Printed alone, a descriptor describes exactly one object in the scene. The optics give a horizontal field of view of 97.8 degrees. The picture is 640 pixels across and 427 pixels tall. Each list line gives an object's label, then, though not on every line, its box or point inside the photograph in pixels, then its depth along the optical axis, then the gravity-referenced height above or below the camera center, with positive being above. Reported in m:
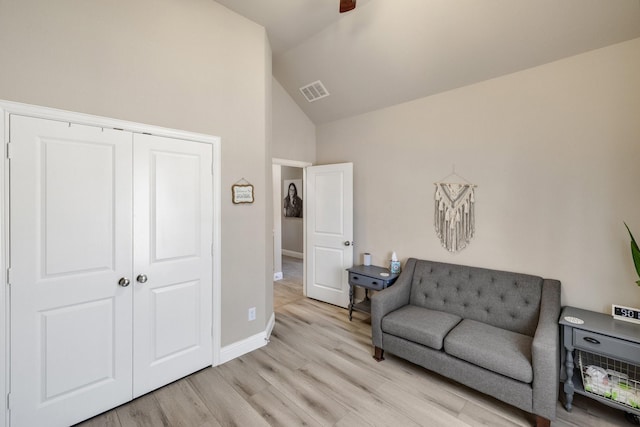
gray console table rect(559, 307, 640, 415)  1.83 -0.95
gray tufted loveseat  1.90 -0.99
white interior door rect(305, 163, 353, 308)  3.88 -0.25
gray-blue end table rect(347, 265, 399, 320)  3.25 -0.79
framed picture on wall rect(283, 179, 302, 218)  7.38 +0.45
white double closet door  1.72 -0.38
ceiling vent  3.66 +1.66
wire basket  1.87 -1.18
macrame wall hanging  2.94 +0.02
